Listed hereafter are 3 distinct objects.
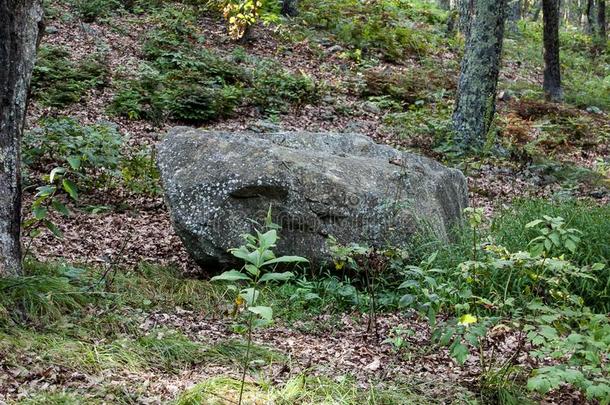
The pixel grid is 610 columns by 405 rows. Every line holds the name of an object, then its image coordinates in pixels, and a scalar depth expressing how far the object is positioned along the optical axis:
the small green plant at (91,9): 14.49
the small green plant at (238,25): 11.22
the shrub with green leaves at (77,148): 7.78
